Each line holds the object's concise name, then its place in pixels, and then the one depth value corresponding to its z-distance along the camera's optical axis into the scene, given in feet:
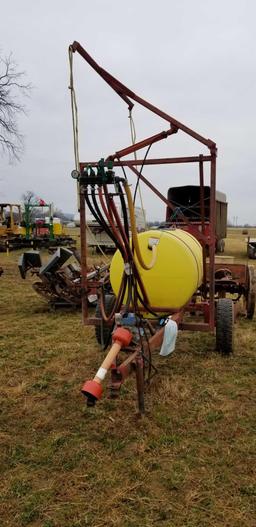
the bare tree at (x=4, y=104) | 63.41
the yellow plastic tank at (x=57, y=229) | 76.26
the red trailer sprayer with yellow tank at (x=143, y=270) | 10.39
